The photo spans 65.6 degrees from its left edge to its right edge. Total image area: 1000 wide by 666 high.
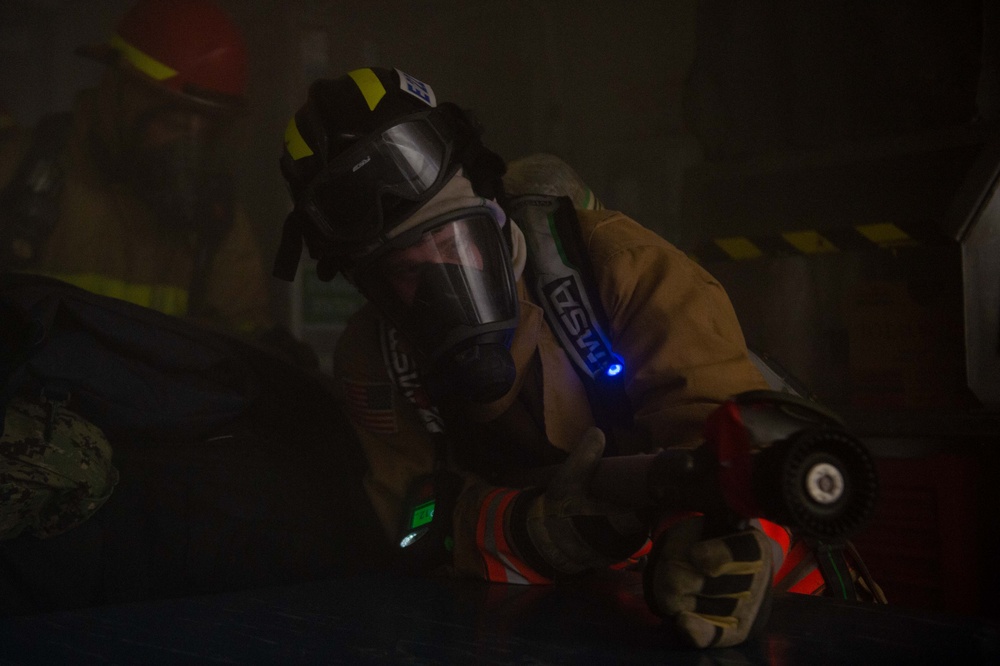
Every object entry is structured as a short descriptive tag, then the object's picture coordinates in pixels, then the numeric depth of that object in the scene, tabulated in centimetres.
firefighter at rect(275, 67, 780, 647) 114
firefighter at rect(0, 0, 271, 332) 248
